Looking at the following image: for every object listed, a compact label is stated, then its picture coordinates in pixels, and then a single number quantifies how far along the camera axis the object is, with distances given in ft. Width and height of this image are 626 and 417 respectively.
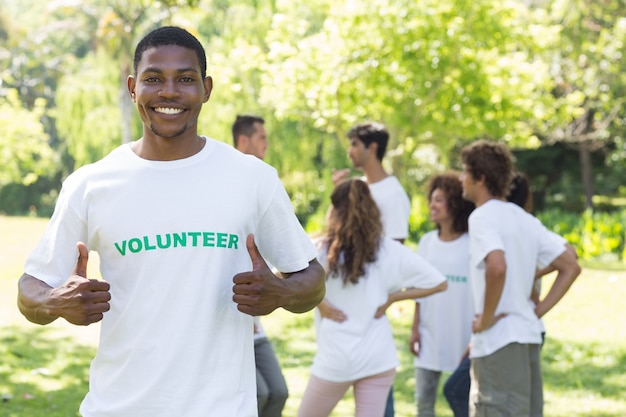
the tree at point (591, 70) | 71.20
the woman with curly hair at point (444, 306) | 18.97
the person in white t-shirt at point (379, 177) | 20.34
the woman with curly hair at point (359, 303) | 16.53
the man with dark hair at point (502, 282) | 16.02
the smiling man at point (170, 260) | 8.96
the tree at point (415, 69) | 57.77
